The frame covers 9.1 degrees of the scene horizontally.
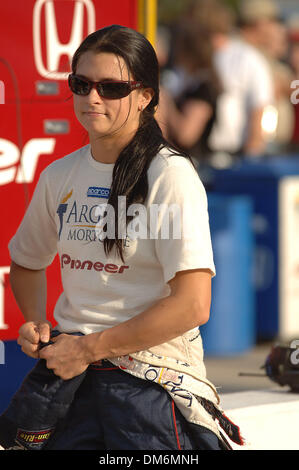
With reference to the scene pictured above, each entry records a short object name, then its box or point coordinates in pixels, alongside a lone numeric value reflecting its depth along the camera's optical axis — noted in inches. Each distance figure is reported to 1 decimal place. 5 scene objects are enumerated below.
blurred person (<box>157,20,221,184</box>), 508.3
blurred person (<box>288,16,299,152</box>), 631.7
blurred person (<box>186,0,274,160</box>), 552.1
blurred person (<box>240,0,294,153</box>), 661.8
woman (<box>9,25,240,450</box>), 173.5
